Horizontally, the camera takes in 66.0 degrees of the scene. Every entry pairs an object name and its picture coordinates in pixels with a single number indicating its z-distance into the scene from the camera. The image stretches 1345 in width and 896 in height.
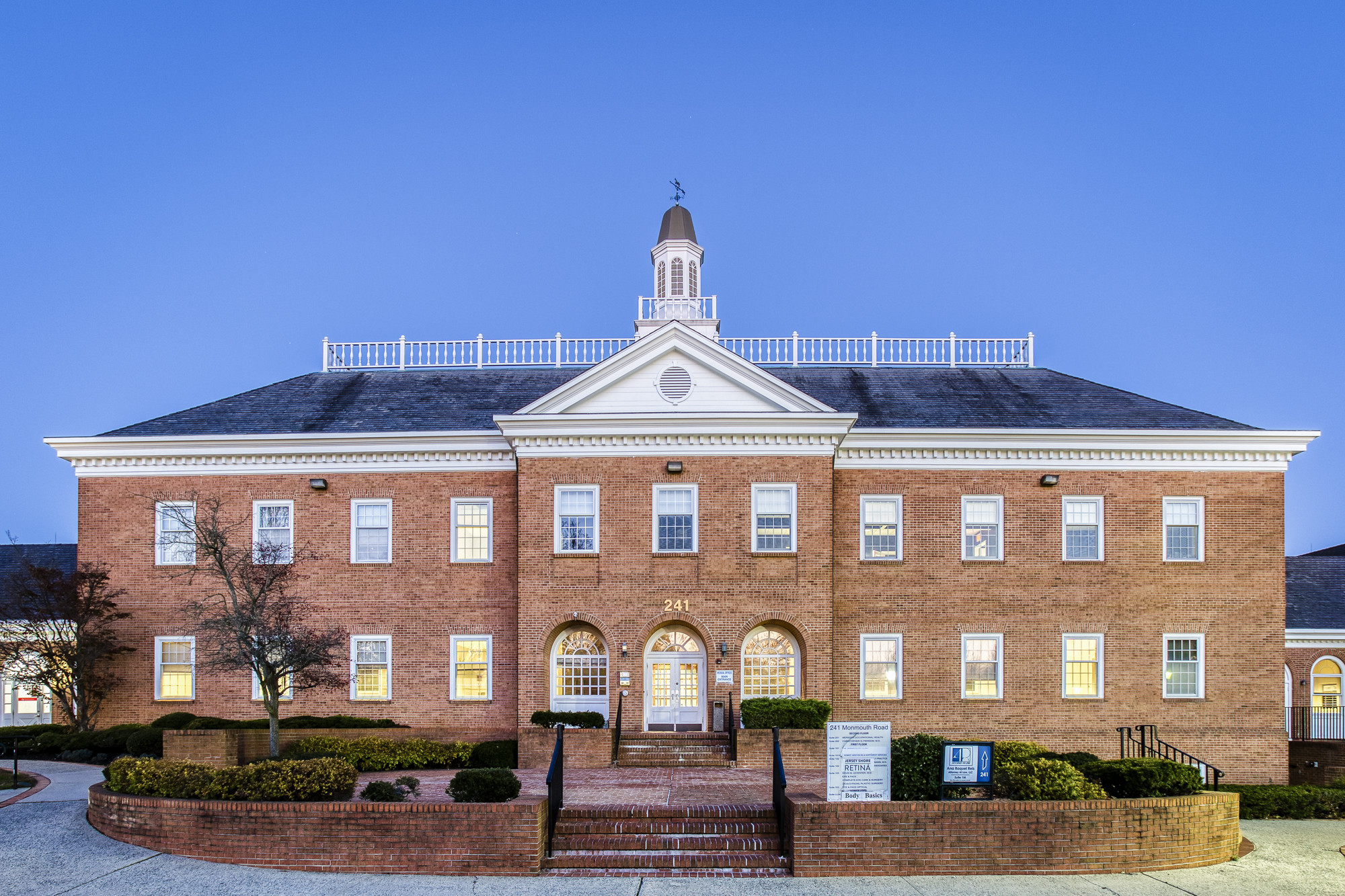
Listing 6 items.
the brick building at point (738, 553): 24.59
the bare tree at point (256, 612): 20.50
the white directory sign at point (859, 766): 14.26
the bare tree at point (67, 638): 25.48
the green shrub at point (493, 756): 22.92
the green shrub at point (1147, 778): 15.23
